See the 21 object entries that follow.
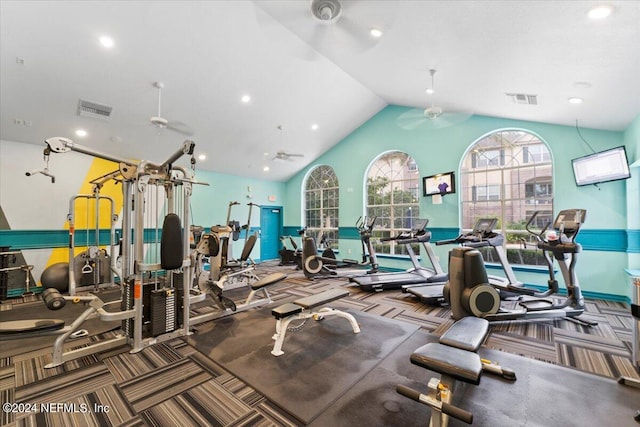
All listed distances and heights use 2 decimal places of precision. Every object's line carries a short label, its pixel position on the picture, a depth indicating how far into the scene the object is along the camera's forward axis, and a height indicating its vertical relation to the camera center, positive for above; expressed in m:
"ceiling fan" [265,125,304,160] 6.27 +1.50
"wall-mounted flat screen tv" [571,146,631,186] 4.05 +0.81
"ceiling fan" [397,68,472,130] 5.68 +2.23
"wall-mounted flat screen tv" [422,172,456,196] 6.01 +0.80
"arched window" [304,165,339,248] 8.56 +0.53
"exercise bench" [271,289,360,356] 2.76 -0.99
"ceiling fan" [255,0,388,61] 3.12 +2.68
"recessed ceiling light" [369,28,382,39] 3.56 +2.48
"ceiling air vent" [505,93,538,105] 4.14 +1.88
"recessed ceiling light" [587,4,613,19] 2.26 +1.75
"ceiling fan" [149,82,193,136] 4.00 +1.57
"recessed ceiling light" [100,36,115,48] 3.57 +2.38
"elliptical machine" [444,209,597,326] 2.92 -0.76
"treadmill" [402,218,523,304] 4.18 -0.39
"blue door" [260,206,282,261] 9.31 -0.38
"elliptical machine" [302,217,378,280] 6.11 -0.98
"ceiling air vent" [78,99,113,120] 4.49 +1.89
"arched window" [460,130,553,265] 5.36 +0.71
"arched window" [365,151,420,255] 6.99 +0.65
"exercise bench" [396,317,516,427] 1.43 -0.82
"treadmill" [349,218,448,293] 5.24 -1.16
